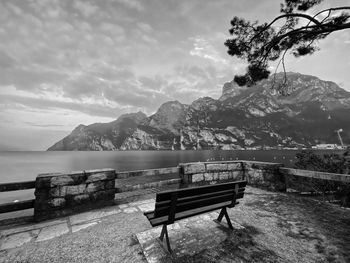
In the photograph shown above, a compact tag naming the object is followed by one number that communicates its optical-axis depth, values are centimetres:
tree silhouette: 546
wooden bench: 252
